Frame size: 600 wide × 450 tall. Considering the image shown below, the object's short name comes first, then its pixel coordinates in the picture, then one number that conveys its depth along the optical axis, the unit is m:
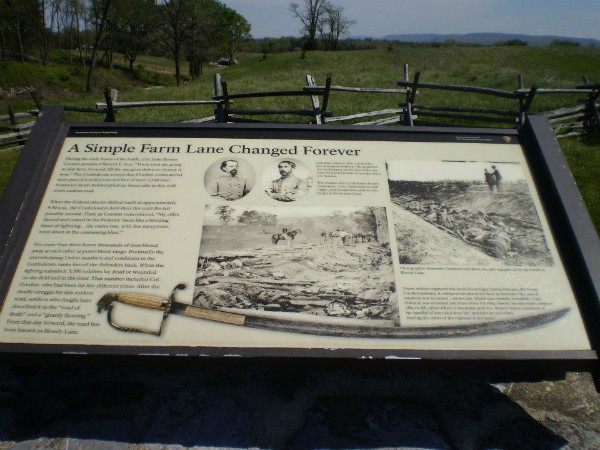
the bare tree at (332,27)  57.34
